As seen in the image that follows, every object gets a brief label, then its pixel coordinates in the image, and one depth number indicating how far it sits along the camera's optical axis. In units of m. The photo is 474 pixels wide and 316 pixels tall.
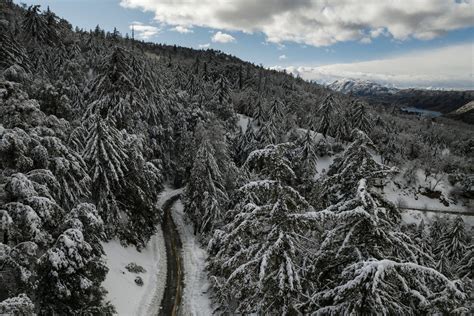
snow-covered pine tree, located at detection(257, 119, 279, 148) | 59.34
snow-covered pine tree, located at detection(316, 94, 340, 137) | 73.25
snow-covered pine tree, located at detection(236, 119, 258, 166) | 61.12
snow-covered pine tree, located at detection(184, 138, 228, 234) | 35.62
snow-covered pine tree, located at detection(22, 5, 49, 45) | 51.62
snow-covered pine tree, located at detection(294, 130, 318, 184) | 50.05
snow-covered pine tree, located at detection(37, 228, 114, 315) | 15.12
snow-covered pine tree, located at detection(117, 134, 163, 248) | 30.22
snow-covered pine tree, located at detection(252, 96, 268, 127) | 74.56
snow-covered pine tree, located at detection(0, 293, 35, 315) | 11.17
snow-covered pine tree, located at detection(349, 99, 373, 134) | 66.38
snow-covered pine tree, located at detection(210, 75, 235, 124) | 71.06
